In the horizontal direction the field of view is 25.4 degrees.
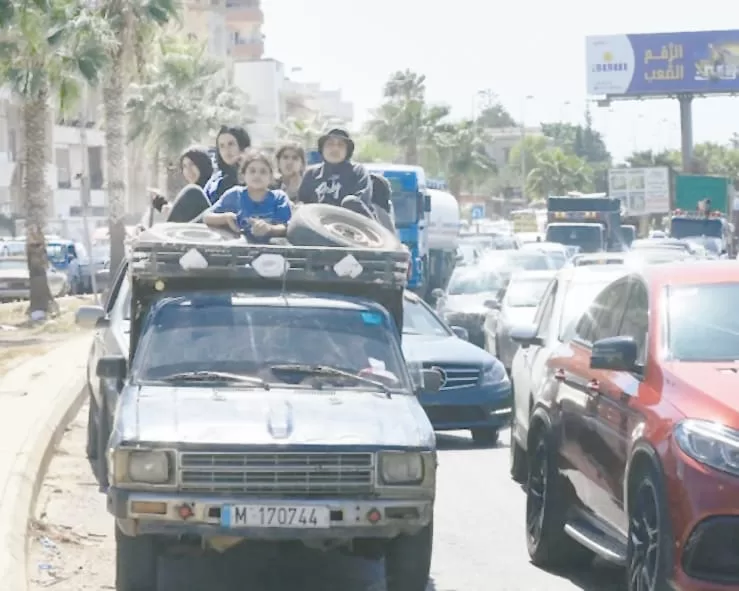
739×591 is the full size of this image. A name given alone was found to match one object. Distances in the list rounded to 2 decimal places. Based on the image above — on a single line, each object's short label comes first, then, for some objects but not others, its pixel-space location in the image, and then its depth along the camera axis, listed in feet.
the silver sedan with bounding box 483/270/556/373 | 69.15
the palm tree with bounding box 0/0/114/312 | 113.91
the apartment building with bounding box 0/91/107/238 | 233.35
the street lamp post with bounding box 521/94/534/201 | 417.28
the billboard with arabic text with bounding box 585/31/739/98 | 302.25
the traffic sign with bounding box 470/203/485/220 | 267.51
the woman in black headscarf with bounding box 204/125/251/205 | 42.57
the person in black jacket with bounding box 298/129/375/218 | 42.06
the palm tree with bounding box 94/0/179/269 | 139.54
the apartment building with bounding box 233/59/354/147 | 351.83
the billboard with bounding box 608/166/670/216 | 282.36
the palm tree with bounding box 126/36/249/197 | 191.72
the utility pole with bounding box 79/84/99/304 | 107.24
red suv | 22.24
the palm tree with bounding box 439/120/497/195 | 333.83
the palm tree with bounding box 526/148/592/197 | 441.68
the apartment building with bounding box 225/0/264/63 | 404.57
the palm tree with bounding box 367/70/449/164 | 313.94
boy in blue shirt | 34.45
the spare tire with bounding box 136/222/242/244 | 30.60
